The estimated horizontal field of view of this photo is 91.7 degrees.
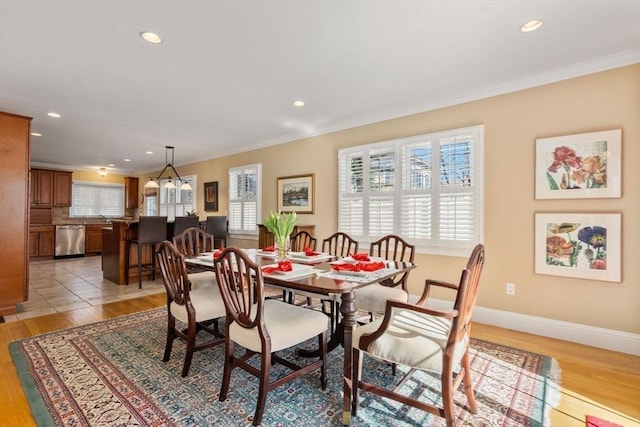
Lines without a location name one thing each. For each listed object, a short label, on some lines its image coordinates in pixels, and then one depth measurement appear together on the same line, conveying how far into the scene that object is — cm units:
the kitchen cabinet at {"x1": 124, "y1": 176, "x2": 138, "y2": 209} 965
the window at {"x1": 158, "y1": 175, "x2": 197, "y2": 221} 765
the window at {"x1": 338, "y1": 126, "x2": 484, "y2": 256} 345
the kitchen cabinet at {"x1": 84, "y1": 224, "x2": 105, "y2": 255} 847
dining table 177
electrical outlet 319
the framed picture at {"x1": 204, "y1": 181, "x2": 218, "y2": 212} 694
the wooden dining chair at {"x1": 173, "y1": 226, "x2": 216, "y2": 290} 293
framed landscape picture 502
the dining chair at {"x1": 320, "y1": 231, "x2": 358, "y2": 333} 272
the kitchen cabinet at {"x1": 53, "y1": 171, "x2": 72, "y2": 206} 823
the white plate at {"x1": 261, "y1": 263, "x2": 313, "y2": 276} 209
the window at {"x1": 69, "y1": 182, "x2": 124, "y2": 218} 893
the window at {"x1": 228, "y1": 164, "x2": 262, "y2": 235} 596
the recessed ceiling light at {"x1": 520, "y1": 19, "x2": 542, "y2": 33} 216
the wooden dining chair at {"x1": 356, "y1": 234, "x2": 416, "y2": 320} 245
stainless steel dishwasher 796
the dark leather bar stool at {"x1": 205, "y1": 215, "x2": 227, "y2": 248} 601
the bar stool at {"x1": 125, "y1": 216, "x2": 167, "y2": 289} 498
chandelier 621
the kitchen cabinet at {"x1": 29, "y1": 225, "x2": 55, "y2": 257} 764
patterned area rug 178
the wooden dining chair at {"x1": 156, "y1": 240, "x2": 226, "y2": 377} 223
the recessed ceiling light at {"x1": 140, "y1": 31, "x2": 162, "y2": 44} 229
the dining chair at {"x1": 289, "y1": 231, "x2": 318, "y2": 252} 390
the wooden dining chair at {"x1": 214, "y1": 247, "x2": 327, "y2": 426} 175
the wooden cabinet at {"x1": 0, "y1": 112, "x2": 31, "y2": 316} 361
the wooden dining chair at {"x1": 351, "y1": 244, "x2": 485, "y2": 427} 150
